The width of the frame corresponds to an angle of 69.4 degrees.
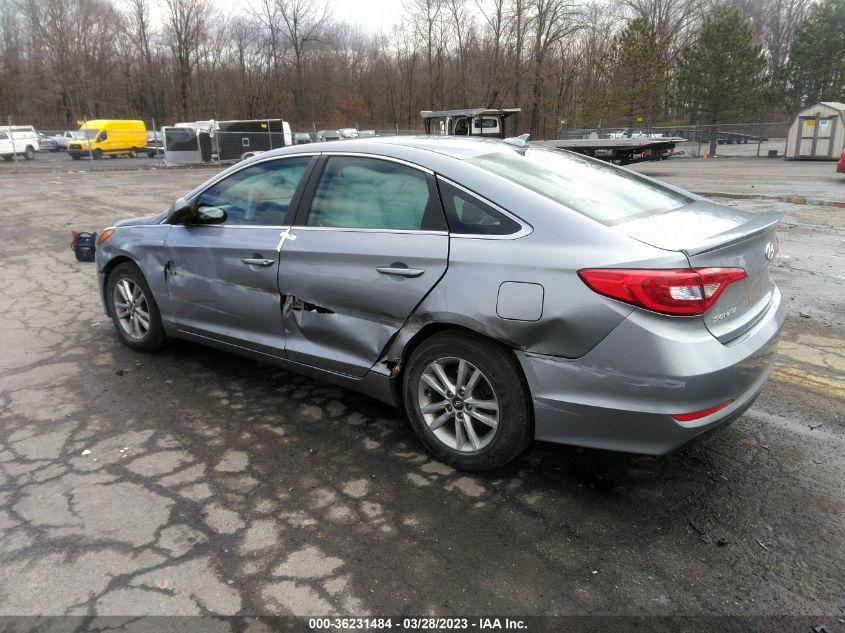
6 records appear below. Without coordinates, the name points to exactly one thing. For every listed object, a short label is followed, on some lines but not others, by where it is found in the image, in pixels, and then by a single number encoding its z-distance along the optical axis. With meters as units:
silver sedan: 2.51
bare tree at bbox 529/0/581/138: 42.94
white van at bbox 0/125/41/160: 32.59
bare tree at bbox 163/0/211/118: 55.72
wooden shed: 24.78
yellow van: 34.94
